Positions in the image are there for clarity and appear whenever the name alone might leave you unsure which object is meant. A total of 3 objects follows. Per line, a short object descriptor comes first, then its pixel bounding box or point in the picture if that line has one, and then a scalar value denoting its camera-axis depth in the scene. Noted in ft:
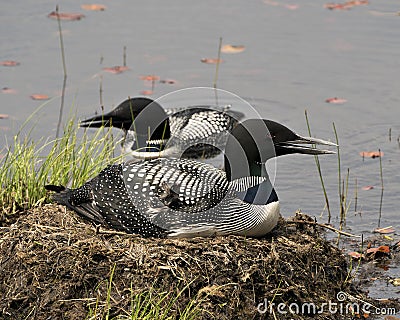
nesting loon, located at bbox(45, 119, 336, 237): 44.04
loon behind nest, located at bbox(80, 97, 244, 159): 59.77
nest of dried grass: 40.32
